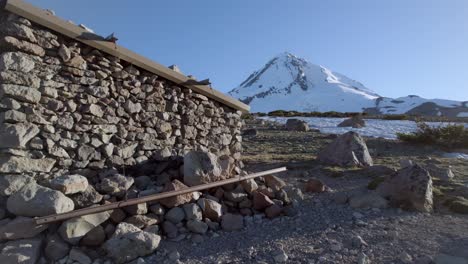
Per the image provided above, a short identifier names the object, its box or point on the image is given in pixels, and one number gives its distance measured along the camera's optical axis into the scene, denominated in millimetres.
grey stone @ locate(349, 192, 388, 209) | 6598
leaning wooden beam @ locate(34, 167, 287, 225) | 4535
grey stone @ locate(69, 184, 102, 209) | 5159
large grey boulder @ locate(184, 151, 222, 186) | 6312
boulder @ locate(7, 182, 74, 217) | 4652
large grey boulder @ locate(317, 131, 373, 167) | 10609
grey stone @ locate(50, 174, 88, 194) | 4996
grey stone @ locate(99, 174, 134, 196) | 5543
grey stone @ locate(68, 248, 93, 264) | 4461
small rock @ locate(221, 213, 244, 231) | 5738
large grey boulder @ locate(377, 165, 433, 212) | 6418
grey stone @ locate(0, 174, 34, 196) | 4832
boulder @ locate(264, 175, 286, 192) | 7250
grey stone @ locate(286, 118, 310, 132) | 20531
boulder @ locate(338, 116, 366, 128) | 21303
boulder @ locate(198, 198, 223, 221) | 5793
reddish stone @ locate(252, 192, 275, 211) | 6396
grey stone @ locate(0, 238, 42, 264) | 4258
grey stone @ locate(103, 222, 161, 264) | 4551
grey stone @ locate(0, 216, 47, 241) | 4453
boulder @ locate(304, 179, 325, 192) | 7727
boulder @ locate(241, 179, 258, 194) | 6720
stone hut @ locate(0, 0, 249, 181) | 5027
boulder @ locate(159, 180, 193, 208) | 5688
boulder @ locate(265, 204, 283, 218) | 6254
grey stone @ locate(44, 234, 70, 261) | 4505
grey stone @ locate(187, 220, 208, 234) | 5438
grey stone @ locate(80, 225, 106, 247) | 4738
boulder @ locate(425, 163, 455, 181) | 8844
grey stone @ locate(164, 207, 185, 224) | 5535
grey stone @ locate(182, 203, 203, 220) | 5590
